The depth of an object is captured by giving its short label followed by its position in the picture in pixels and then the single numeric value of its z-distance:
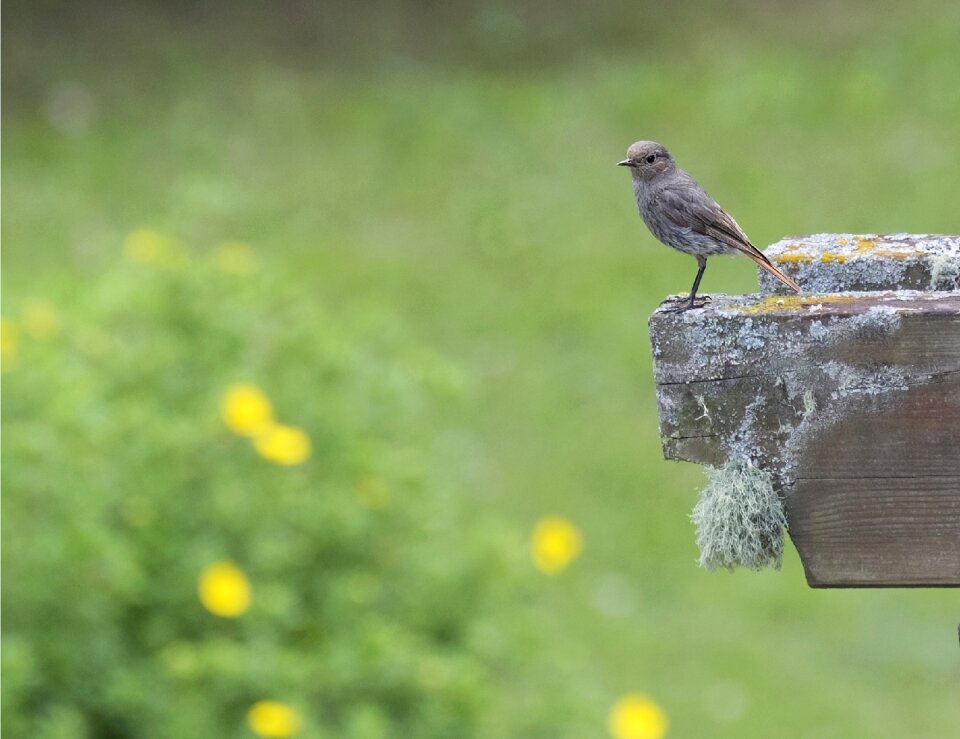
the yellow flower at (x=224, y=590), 8.09
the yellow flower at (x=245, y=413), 8.52
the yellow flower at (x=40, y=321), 10.02
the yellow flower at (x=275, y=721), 7.75
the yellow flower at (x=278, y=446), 8.64
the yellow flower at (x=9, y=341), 9.48
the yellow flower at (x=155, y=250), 9.85
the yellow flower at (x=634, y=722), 9.24
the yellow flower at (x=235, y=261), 10.00
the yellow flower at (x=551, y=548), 9.99
